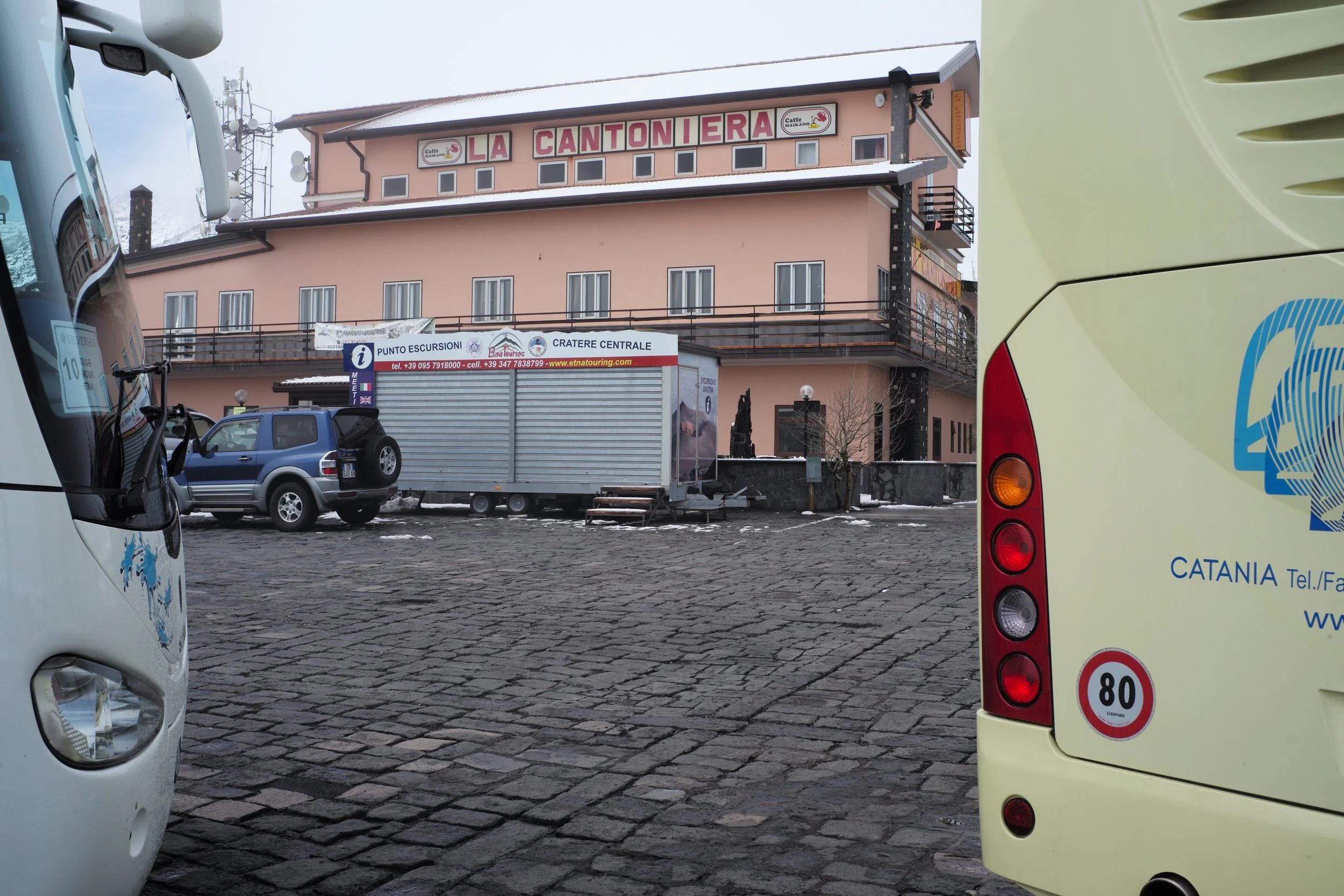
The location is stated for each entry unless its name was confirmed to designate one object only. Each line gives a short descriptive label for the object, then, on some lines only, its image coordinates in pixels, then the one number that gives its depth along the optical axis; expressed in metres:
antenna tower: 53.88
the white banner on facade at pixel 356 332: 36.59
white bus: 2.44
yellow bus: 2.31
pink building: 34.75
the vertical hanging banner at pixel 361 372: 24.27
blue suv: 18.97
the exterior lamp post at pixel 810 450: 24.59
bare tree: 25.67
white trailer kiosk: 21.77
